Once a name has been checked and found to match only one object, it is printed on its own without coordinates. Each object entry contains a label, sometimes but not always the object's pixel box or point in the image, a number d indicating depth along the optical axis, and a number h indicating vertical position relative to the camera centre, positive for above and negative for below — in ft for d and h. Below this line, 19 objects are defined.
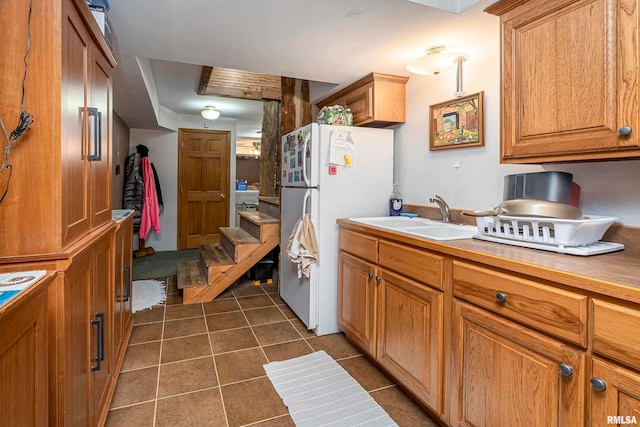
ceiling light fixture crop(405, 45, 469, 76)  6.67 +3.04
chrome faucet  7.30 +0.04
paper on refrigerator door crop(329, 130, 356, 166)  8.25 +1.53
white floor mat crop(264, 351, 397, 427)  5.33 -3.31
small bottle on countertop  8.74 +0.13
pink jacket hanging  16.94 +0.24
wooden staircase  10.84 -1.77
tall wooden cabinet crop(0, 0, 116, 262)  3.04 +0.73
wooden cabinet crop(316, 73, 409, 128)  8.77 +2.96
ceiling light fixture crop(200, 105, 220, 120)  16.15 +4.63
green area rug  13.82 -2.59
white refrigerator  8.29 +0.55
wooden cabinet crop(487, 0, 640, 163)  3.70 +1.64
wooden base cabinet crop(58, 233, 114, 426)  3.17 -1.51
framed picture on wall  6.84 +1.92
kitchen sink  6.45 -0.36
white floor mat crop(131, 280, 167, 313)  10.35 -2.91
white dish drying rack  4.06 -0.29
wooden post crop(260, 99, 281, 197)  14.25 +2.54
